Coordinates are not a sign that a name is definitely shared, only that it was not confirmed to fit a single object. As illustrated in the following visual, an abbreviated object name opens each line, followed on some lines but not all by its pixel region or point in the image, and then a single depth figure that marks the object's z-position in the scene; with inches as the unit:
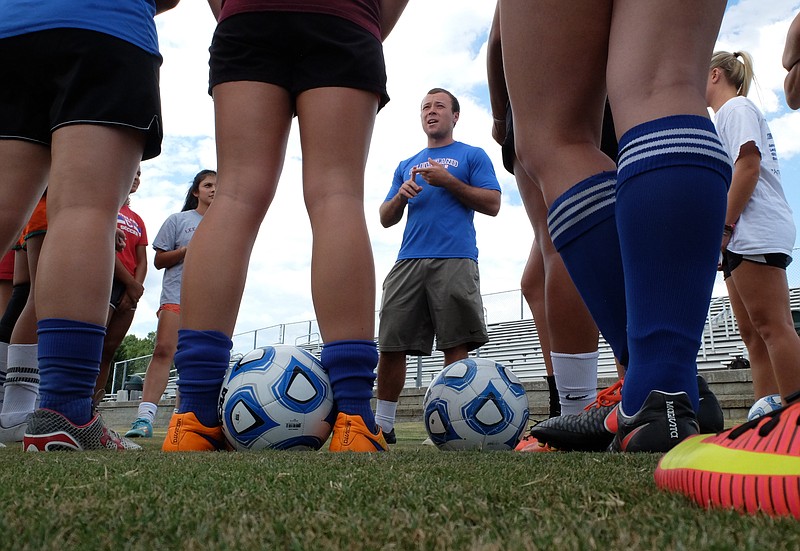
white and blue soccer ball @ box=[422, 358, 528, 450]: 93.7
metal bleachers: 465.4
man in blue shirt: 160.2
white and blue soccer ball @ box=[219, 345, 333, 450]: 76.5
